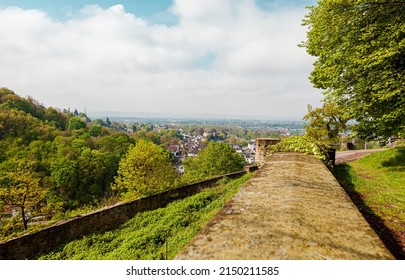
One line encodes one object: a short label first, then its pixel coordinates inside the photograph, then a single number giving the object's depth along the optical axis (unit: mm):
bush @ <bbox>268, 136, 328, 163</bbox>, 9145
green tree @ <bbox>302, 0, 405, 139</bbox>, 7090
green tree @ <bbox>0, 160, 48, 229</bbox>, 15883
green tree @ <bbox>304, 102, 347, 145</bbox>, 14234
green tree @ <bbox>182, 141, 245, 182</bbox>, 30859
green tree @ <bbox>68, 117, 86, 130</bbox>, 81438
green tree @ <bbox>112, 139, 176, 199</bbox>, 17297
